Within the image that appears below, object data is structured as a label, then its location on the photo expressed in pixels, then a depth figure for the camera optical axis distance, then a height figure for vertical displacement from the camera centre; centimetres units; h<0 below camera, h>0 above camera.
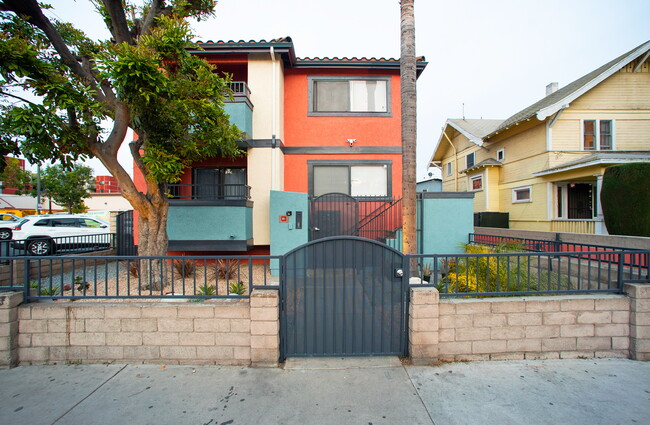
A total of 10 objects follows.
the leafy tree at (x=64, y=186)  2458 +252
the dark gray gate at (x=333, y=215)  783 -6
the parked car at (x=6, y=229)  1199 -68
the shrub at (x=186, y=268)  713 -144
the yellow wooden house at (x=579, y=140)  1190 +336
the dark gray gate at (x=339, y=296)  360 -112
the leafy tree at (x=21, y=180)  2557 +326
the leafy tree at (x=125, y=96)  419 +202
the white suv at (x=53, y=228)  1050 -66
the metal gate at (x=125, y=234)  936 -71
